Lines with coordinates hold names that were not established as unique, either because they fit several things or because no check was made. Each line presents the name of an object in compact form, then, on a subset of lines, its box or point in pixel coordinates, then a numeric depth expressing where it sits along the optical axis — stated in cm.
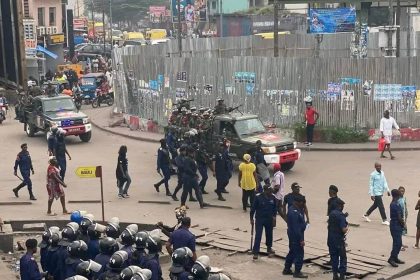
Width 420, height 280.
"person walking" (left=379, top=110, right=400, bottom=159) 2629
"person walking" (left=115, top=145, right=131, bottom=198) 2200
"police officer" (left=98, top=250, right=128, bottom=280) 1134
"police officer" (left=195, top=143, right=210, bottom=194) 2227
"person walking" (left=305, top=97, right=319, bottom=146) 2841
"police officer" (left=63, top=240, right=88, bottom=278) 1273
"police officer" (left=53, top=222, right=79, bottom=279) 1329
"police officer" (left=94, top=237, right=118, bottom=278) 1253
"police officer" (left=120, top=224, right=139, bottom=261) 1301
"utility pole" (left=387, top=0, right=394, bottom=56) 3325
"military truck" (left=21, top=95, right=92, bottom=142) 3070
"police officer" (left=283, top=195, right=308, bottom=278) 1542
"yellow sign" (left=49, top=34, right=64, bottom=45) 6291
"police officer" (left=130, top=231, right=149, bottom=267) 1255
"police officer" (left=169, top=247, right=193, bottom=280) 1140
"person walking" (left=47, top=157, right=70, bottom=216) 2019
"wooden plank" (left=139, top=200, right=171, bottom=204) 2175
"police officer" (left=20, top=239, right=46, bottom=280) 1291
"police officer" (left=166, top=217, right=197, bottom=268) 1413
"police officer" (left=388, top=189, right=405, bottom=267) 1600
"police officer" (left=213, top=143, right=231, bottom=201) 2175
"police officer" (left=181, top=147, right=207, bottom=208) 2062
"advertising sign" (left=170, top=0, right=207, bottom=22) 6055
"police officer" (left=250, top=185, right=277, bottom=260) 1627
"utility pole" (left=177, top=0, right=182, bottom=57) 3953
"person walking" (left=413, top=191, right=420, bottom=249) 1719
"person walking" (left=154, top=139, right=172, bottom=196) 2246
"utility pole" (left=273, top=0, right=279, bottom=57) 3834
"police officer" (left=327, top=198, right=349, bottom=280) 1504
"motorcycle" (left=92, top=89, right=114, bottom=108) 4297
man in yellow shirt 1998
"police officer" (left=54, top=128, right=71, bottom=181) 2347
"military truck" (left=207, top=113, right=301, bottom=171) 2419
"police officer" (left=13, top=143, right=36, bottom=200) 2183
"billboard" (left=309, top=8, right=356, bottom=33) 4725
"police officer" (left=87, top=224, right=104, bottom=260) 1373
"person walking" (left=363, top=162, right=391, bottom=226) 1875
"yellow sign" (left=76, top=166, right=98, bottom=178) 1906
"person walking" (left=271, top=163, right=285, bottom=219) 1883
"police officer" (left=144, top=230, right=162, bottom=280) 1225
